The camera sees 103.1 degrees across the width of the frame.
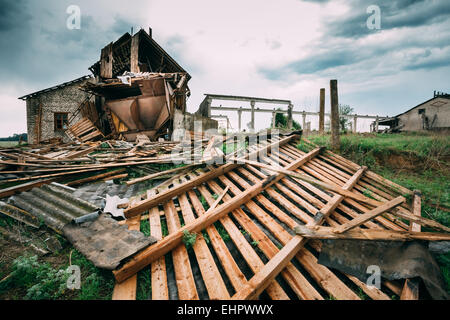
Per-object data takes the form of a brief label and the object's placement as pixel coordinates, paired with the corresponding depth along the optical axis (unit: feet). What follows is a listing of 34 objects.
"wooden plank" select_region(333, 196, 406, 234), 6.57
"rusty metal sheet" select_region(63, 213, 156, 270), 5.84
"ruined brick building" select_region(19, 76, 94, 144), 41.75
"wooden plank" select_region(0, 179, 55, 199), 9.39
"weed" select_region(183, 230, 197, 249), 7.01
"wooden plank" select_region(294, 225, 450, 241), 6.56
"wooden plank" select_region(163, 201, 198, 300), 5.34
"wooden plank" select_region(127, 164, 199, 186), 11.24
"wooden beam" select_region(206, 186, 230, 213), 8.99
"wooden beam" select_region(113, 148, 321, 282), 5.63
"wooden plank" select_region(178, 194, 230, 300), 5.33
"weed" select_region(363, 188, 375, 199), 12.49
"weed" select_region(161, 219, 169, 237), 8.16
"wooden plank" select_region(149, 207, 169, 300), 5.22
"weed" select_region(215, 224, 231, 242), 7.94
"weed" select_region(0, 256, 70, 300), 5.03
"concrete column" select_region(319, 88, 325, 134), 21.43
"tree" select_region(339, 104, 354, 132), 64.02
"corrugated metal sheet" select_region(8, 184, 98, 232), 7.85
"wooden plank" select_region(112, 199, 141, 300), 5.03
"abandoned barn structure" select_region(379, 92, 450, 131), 59.77
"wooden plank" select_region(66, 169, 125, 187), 11.33
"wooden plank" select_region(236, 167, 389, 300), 5.78
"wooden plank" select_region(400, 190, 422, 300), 5.32
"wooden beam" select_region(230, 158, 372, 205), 6.96
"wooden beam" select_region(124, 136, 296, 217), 8.75
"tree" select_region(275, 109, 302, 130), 59.67
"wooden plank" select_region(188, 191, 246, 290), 5.84
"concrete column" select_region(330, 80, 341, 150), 17.43
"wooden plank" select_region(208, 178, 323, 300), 5.72
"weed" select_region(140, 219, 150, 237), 8.01
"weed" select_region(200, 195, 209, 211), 9.93
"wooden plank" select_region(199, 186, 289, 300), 5.58
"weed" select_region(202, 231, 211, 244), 7.64
